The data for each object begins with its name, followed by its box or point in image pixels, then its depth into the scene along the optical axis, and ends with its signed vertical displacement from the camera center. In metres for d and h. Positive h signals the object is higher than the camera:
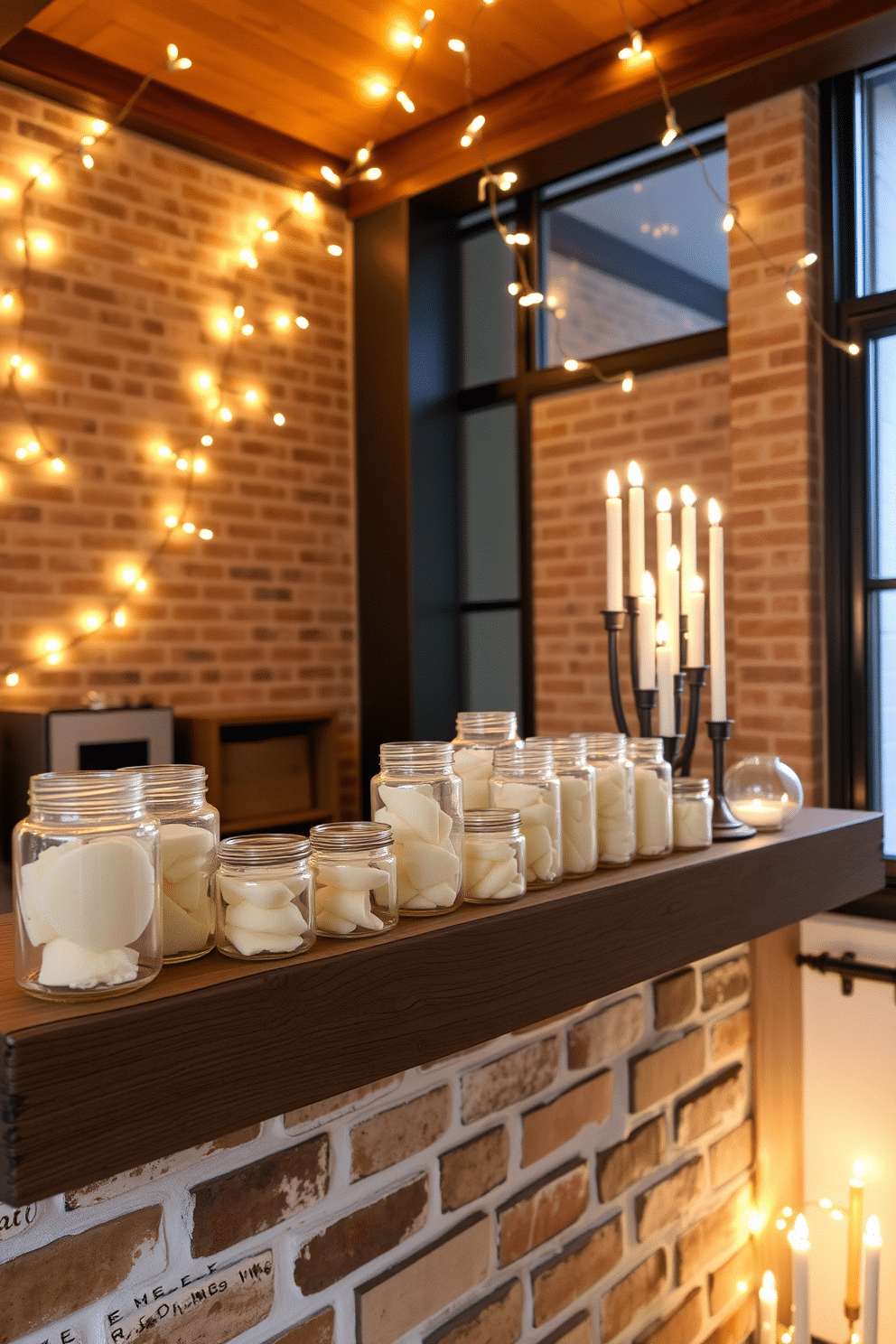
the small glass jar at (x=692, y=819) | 1.22 -0.19
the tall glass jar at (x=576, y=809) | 1.07 -0.16
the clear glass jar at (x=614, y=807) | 1.11 -0.17
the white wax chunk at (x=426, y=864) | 0.90 -0.18
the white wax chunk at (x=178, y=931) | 0.77 -0.20
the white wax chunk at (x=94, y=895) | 0.68 -0.15
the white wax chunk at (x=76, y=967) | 0.68 -0.19
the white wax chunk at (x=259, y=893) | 0.77 -0.17
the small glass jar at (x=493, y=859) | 0.95 -0.18
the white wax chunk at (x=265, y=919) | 0.77 -0.19
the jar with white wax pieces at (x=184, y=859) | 0.78 -0.15
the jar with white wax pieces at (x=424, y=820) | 0.90 -0.14
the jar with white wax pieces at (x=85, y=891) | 0.68 -0.15
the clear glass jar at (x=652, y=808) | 1.17 -0.17
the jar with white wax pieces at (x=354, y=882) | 0.83 -0.18
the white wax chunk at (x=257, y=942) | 0.77 -0.21
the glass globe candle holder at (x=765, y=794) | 1.37 -0.19
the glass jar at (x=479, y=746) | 1.09 -0.10
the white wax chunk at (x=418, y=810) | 0.91 -0.13
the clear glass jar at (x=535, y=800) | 1.01 -0.14
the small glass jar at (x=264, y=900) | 0.77 -0.18
